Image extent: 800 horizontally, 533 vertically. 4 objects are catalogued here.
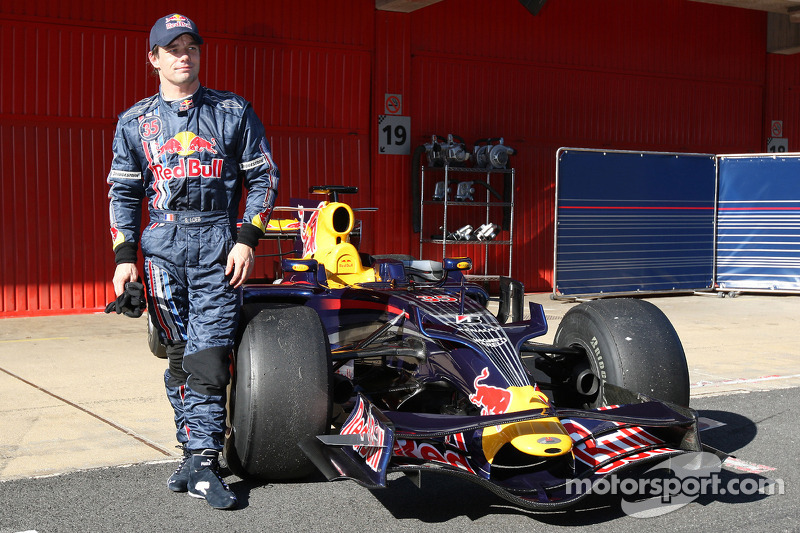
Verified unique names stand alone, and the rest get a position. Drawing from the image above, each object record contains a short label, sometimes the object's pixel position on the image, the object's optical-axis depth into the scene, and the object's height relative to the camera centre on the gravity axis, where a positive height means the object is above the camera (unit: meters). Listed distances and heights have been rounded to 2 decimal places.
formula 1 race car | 3.79 -0.88
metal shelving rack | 12.39 -0.04
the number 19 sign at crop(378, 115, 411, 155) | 12.63 +0.87
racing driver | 4.13 -0.11
